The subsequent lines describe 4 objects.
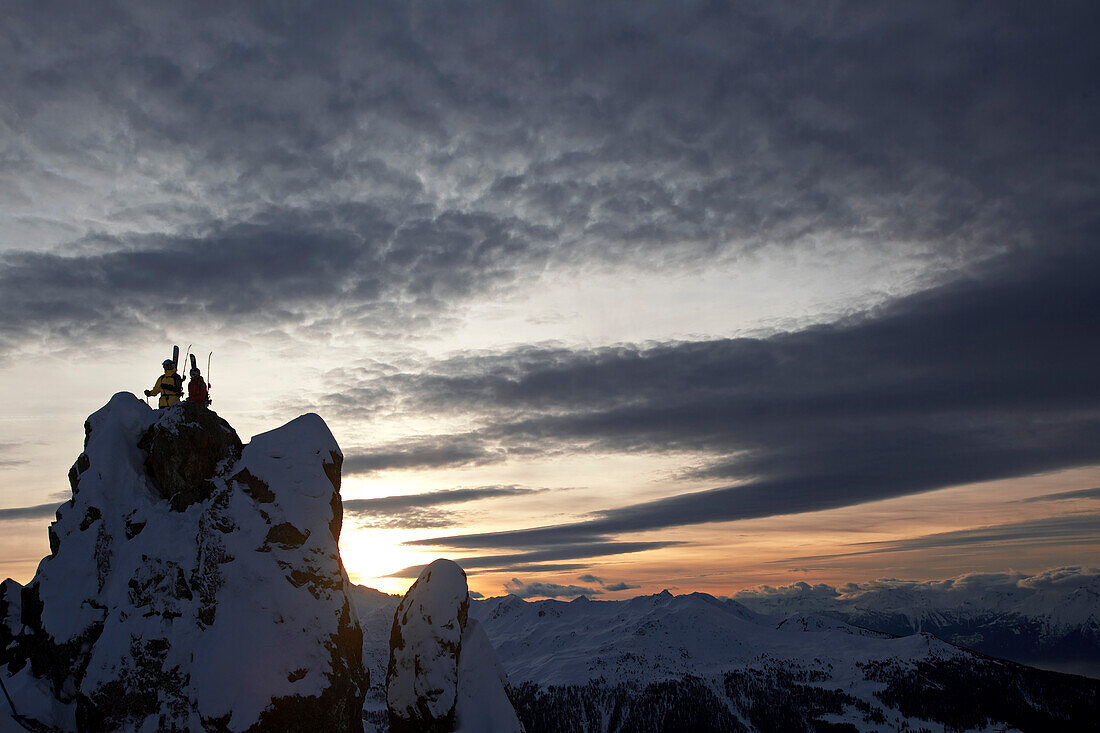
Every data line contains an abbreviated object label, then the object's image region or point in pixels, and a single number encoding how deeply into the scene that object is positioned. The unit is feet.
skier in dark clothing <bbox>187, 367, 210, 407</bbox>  157.17
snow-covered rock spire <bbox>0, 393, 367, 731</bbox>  120.88
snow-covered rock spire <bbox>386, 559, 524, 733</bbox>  171.22
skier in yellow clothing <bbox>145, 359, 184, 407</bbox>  160.15
